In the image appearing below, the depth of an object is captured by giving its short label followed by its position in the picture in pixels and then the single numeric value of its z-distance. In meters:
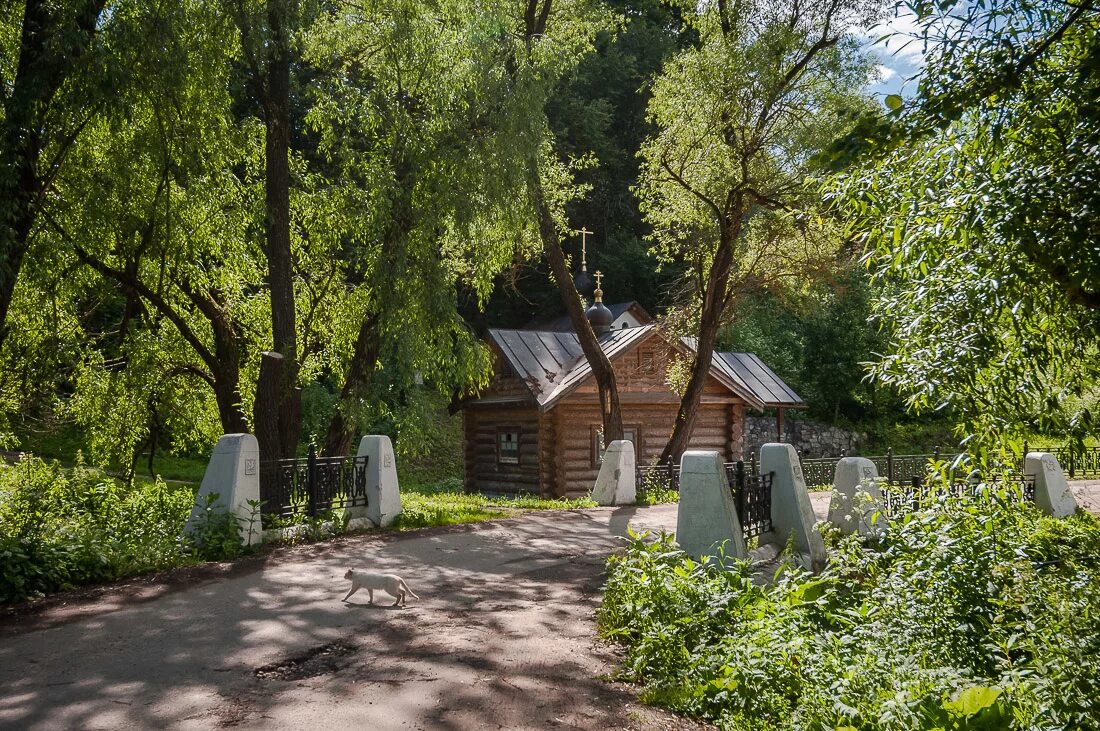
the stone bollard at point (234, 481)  10.62
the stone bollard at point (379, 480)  13.02
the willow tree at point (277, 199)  12.96
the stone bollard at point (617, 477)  17.44
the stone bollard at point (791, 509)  10.70
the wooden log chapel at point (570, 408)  24.69
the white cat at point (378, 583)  8.02
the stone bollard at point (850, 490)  12.27
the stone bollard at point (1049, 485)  15.77
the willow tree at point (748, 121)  18.09
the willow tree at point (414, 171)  14.05
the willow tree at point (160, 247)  12.16
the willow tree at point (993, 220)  6.18
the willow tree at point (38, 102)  10.24
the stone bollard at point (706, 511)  8.57
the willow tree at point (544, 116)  15.02
